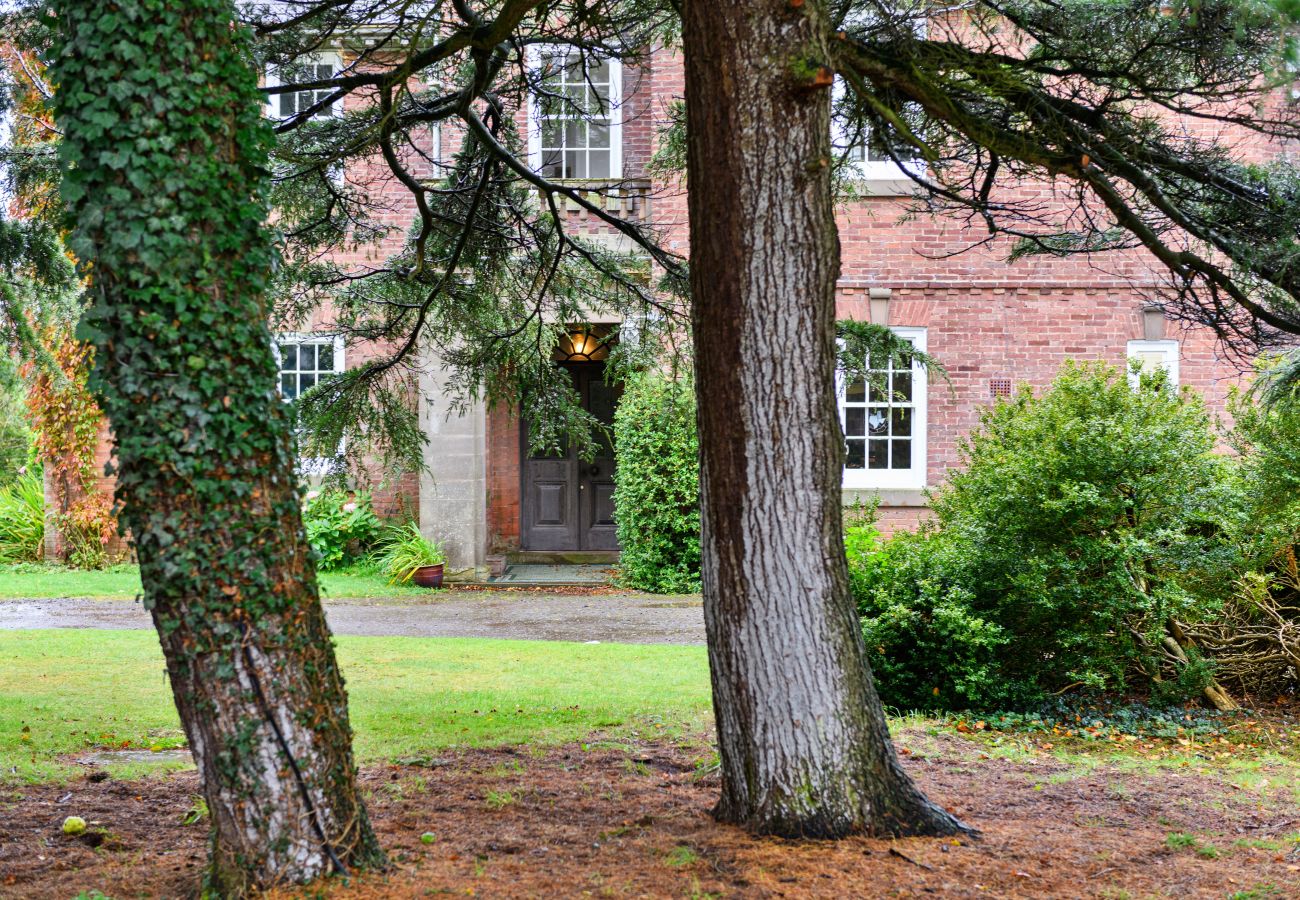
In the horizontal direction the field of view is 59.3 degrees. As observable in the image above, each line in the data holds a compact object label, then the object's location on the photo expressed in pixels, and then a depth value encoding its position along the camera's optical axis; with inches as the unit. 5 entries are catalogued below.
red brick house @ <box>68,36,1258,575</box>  563.2
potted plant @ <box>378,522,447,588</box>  563.5
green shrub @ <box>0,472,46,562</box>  623.8
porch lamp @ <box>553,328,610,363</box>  642.0
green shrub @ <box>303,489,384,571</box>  589.3
